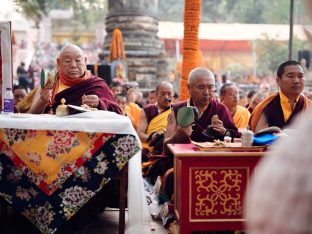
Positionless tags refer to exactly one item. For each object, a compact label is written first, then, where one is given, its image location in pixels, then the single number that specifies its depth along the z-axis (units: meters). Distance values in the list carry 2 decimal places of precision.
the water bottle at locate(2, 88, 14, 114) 4.12
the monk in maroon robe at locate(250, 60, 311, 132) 4.61
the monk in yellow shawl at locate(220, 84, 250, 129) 6.61
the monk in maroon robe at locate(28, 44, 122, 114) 4.58
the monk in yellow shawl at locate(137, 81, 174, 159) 6.59
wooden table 3.57
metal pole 9.72
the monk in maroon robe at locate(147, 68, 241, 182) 4.47
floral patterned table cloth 3.67
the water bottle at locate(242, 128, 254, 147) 3.62
